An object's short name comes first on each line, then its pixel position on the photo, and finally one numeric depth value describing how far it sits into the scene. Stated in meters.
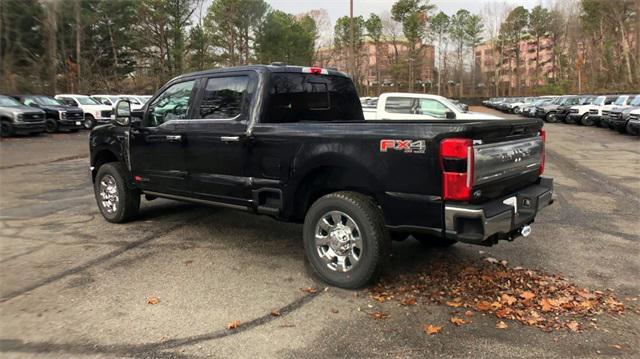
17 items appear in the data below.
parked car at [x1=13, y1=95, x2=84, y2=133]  24.45
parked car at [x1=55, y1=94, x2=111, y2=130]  27.20
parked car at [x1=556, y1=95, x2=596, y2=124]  31.56
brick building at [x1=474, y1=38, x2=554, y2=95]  91.31
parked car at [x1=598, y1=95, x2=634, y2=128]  24.17
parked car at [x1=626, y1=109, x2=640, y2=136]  19.81
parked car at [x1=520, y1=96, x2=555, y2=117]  39.26
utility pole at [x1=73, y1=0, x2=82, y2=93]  48.22
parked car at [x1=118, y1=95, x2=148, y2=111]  29.65
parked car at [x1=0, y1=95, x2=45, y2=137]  21.73
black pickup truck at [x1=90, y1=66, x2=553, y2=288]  4.00
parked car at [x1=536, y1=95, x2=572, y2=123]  34.44
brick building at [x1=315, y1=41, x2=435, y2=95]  78.38
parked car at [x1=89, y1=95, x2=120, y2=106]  28.69
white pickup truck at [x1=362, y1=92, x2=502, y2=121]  14.22
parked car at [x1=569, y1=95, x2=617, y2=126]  28.45
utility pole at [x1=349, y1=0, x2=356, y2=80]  34.43
